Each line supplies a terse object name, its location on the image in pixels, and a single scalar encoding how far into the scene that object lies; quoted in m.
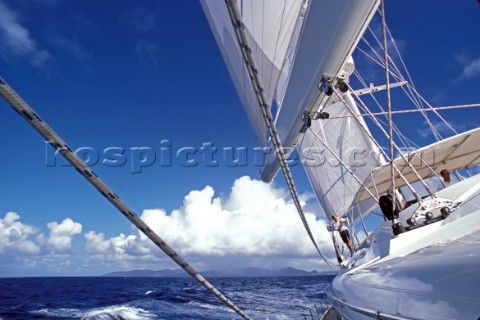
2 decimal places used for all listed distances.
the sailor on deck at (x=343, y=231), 7.11
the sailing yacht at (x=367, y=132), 1.02
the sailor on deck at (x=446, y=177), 5.64
